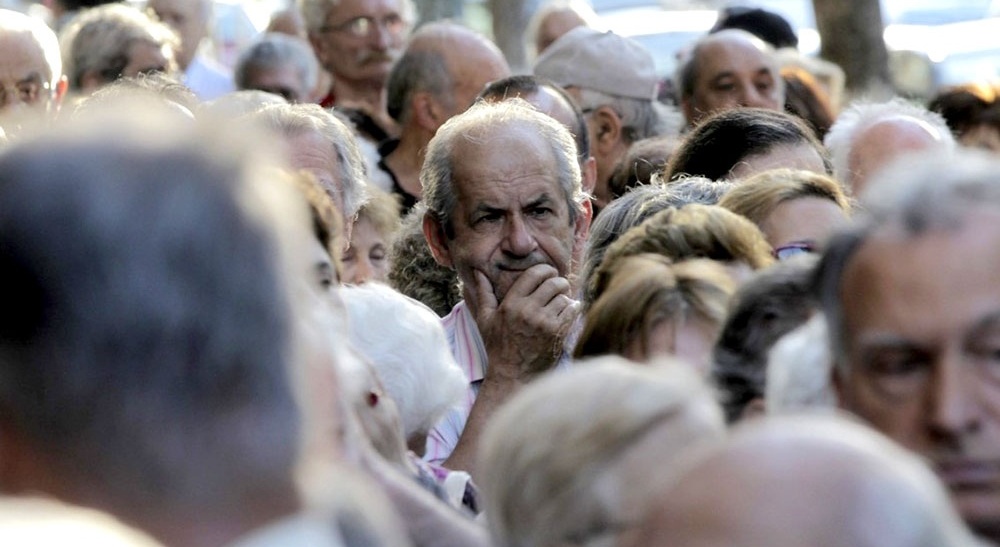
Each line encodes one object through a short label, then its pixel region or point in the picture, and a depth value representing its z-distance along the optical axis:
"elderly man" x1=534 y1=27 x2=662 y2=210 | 17.17
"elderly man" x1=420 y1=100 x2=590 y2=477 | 10.80
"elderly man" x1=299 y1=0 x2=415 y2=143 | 20.42
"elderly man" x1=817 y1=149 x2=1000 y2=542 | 5.71
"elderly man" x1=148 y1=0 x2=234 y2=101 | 21.19
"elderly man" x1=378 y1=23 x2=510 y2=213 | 16.52
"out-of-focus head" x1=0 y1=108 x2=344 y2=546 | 4.01
